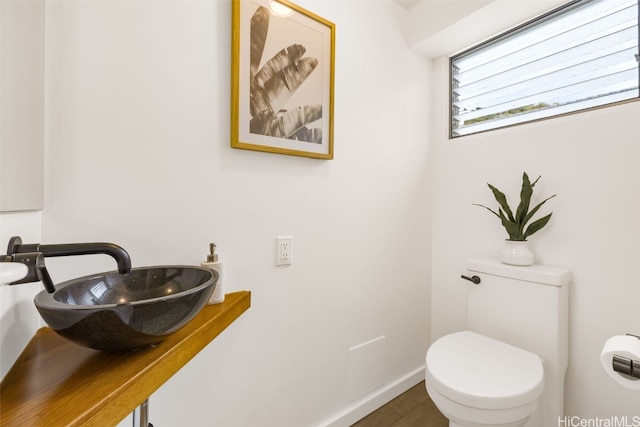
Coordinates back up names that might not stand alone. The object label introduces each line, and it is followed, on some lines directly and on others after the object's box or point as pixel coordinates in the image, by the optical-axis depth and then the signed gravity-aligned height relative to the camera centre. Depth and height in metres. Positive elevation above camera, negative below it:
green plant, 1.39 +0.00
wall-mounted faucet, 0.53 -0.09
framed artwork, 1.13 +0.59
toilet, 0.96 -0.59
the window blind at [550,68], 1.29 +0.79
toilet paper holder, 0.74 -0.39
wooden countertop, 0.44 -0.32
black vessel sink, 0.51 -0.21
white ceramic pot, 1.38 -0.18
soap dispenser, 1.01 -0.19
